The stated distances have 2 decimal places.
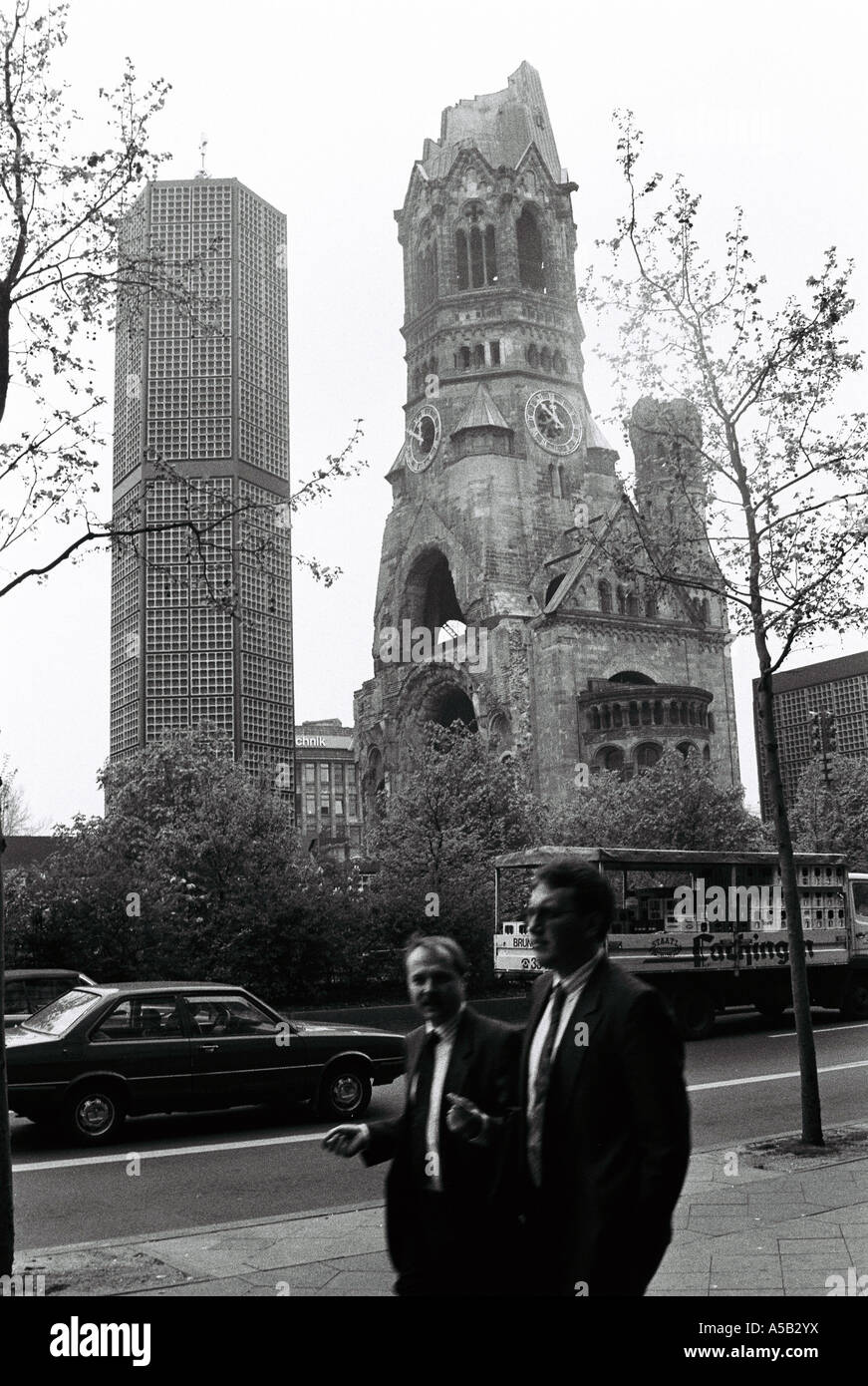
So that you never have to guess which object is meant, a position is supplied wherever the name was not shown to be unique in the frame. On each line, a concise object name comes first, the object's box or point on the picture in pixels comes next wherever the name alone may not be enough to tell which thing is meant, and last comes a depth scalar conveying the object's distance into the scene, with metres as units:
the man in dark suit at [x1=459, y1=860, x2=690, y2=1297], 3.34
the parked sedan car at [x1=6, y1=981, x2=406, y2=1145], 11.75
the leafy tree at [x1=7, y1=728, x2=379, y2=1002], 20.44
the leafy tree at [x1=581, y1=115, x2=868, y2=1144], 12.98
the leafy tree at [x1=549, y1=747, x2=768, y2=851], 40.53
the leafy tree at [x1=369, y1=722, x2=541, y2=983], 26.28
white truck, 21.67
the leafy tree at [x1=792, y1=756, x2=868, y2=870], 48.72
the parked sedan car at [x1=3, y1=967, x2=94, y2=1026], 16.36
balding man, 3.75
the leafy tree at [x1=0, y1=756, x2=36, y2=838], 71.96
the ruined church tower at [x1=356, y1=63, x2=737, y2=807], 64.88
